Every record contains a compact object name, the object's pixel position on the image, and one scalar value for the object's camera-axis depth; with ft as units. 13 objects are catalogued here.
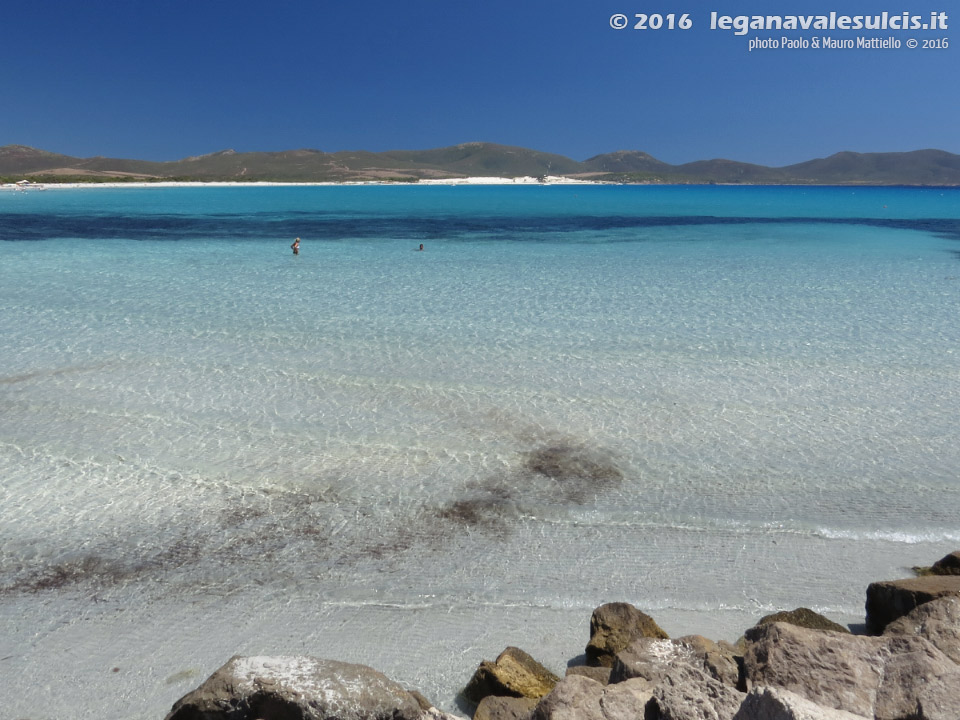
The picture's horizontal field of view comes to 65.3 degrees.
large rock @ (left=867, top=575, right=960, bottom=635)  12.40
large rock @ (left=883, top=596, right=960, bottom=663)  10.28
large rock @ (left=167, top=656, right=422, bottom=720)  9.73
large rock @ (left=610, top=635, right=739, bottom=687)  9.67
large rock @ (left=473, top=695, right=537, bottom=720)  10.57
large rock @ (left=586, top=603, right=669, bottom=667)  12.58
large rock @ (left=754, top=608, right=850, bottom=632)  12.68
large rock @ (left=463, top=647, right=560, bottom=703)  11.51
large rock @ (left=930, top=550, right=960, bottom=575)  14.52
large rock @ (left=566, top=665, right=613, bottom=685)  11.64
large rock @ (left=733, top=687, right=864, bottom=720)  7.46
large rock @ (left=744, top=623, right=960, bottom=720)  8.62
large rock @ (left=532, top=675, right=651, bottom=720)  9.00
